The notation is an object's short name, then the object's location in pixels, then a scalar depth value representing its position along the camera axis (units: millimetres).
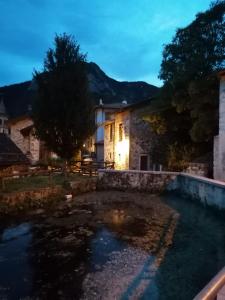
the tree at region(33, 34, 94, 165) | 13544
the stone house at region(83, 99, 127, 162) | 24583
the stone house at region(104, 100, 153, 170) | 18473
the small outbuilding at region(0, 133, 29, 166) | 8291
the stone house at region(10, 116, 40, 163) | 21437
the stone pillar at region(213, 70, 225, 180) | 11535
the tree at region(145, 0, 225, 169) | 12528
